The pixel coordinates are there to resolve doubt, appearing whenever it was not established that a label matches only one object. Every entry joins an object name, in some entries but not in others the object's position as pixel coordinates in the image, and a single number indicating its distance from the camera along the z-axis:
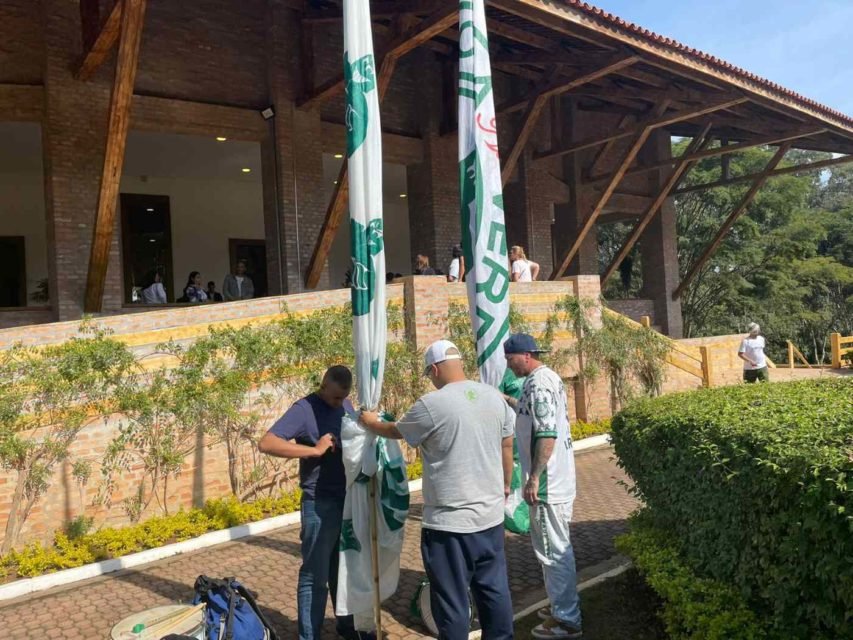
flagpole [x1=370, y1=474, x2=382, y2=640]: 3.66
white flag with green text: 4.53
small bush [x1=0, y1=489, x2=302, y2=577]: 5.70
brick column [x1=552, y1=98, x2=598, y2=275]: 18.08
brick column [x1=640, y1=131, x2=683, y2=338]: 20.34
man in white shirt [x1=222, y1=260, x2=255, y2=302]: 13.05
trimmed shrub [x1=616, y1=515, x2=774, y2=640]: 3.21
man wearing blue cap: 3.94
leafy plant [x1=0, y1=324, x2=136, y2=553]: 5.84
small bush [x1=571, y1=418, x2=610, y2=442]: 10.98
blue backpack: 3.25
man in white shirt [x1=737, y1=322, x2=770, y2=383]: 11.42
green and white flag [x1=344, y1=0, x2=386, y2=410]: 3.86
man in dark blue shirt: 3.66
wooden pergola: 9.55
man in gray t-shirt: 3.15
